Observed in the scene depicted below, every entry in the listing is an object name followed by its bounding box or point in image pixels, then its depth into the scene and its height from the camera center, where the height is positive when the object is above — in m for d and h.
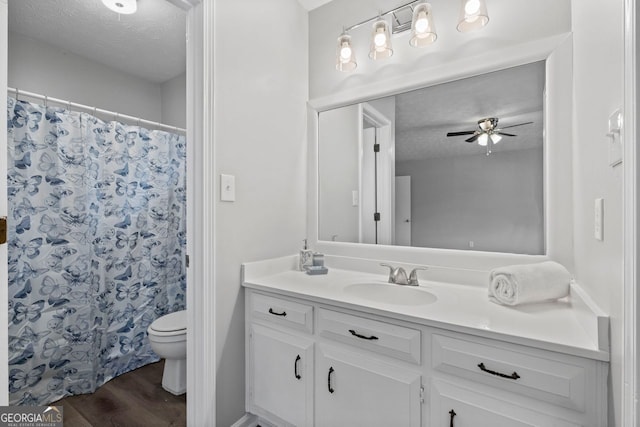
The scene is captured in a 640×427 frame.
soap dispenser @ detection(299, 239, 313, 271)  1.85 -0.26
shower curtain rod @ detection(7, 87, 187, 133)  1.80 +0.73
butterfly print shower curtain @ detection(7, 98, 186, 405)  1.82 -0.20
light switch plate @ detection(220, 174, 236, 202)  1.48 +0.13
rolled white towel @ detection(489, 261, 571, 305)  1.12 -0.26
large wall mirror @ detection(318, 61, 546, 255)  1.39 +0.25
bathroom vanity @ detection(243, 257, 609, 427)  0.85 -0.48
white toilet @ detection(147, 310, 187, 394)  1.88 -0.81
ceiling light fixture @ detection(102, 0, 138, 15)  1.96 +1.36
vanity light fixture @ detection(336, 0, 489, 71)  1.39 +0.94
